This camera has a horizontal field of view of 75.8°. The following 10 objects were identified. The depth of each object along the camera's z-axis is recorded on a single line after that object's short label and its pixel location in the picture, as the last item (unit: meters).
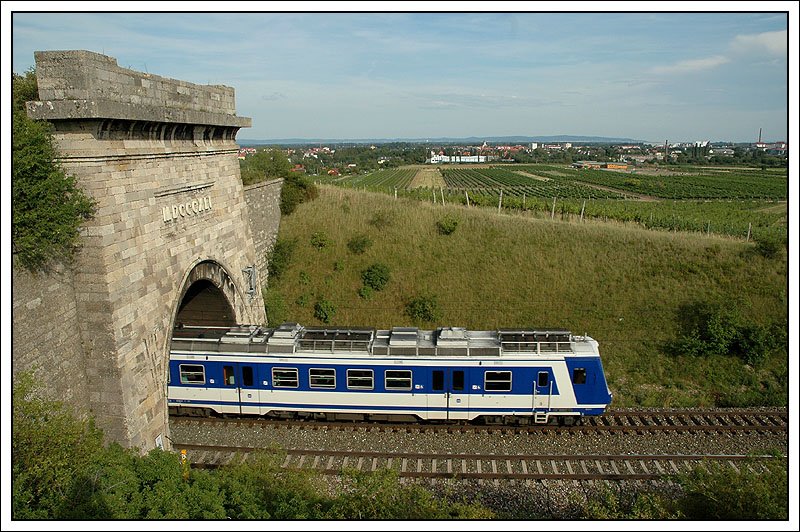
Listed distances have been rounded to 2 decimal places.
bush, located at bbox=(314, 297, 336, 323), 20.19
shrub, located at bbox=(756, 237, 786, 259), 20.06
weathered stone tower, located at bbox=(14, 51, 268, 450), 9.38
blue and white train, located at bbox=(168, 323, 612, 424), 12.15
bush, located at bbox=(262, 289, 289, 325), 19.19
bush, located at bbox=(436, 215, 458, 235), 23.52
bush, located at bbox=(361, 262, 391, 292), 21.16
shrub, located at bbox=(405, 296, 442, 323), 19.81
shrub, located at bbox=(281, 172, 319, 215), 24.45
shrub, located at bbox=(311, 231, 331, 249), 23.00
